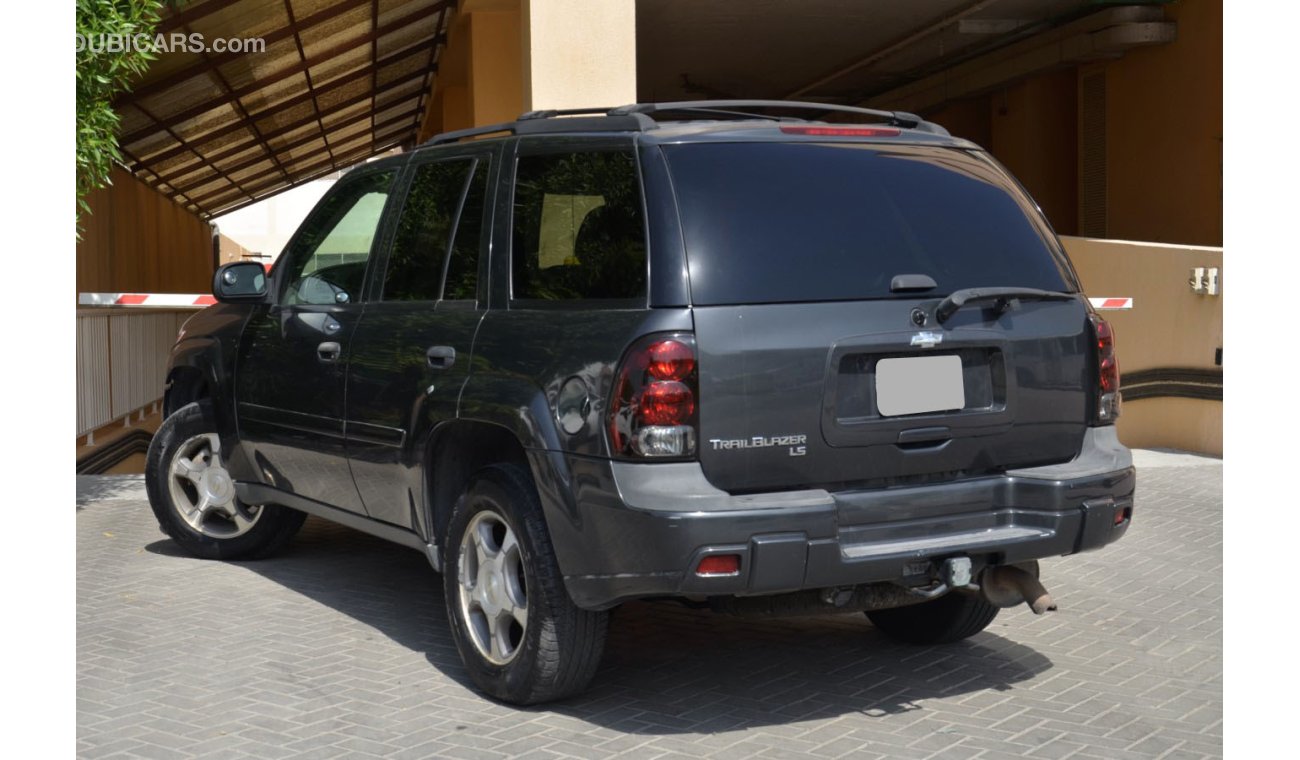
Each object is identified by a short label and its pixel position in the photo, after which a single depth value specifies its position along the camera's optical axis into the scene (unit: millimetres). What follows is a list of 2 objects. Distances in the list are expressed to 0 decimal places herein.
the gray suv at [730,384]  4512
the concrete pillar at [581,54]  11984
